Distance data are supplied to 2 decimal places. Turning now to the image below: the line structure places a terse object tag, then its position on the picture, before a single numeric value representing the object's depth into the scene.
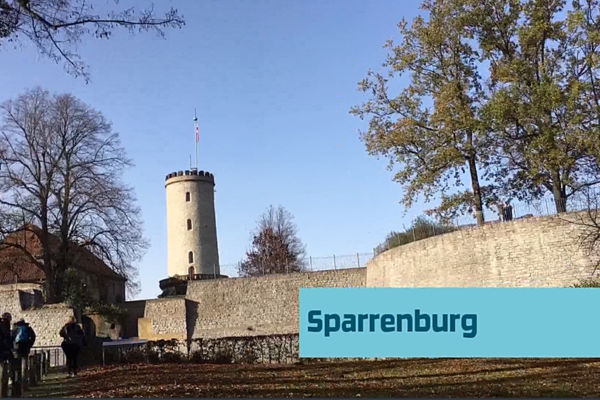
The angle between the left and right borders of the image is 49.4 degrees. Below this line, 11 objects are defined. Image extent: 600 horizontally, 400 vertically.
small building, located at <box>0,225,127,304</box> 28.28
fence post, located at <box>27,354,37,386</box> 11.68
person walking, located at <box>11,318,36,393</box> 11.21
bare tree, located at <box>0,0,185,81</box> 9.81
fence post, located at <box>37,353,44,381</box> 13.10
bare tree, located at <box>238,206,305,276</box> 51.84
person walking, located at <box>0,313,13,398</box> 9.14
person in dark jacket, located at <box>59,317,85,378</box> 13.41
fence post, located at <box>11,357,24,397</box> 9.87
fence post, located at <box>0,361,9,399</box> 9.10
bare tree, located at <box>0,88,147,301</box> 28.39
